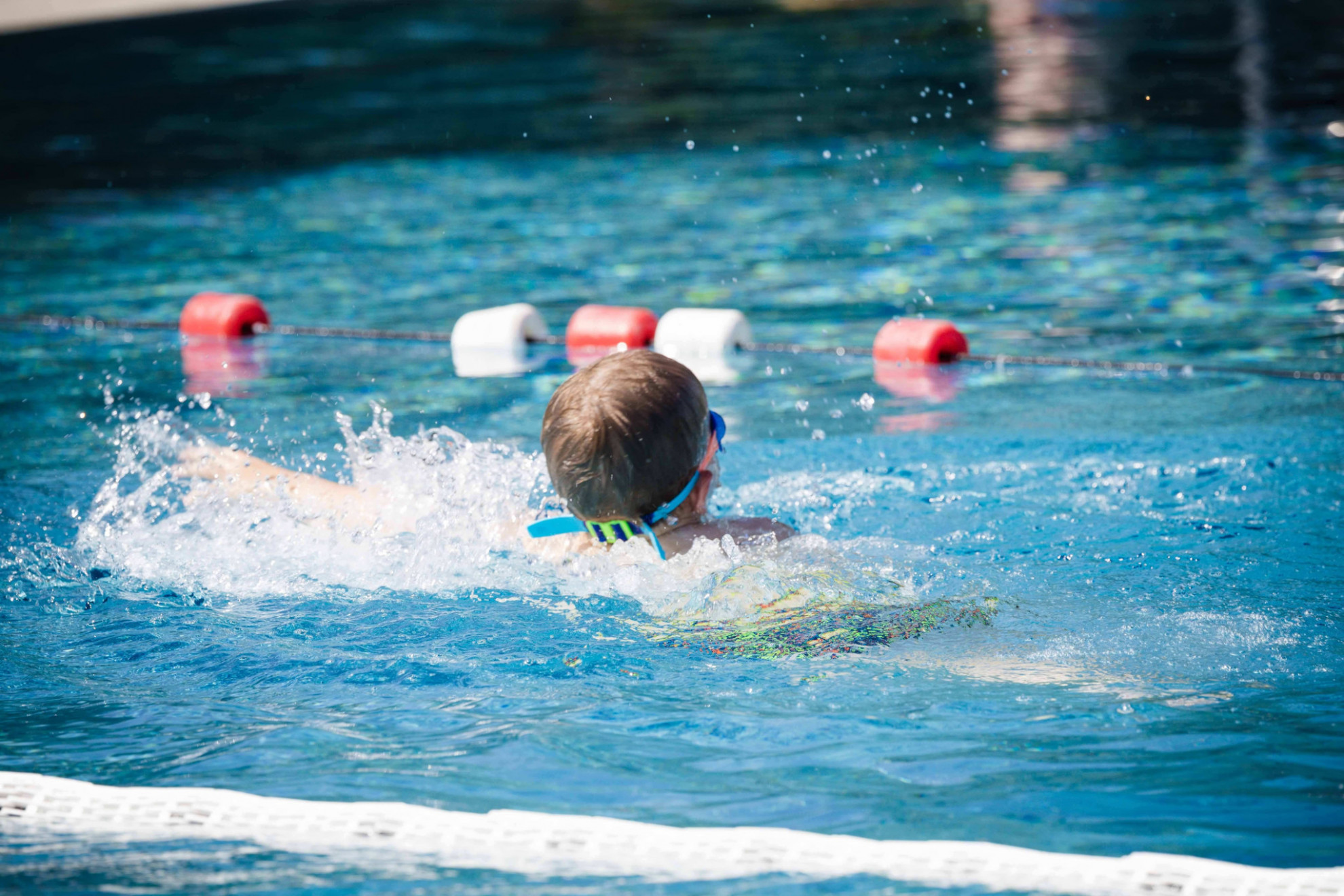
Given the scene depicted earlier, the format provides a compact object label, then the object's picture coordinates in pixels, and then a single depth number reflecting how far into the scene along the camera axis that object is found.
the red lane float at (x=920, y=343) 11.91
